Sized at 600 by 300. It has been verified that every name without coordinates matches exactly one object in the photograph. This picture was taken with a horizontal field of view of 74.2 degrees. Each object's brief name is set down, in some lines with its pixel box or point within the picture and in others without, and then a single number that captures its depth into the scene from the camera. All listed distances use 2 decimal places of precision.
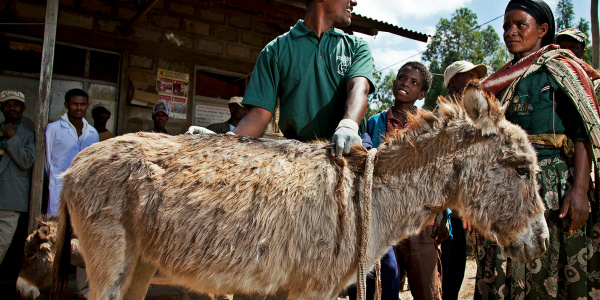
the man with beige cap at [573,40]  4.72
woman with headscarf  2.59
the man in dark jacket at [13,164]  4.89
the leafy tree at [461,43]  36.03
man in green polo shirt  2.81
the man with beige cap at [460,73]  4.24
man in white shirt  5.18
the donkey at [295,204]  2.11
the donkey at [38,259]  4.29
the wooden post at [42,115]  4.81
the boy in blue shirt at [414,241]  3.30
